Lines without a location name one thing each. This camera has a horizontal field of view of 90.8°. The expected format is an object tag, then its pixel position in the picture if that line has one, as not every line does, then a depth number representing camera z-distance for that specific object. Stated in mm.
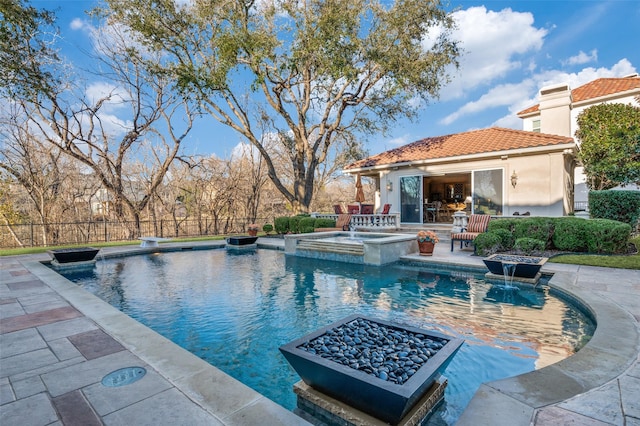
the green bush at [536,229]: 8352
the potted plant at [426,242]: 8391
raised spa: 8289
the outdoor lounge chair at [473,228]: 9148
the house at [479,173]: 11102
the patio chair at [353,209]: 14702
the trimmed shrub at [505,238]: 8273
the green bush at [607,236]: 7582
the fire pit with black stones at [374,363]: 1888
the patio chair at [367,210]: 14438
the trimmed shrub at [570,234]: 8023
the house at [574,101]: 14141
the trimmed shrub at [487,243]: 8109
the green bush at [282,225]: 15547
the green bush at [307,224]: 14328
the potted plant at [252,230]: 15148
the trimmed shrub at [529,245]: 7797
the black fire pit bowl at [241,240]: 12352
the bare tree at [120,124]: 15711
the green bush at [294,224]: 15027
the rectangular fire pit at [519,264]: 5836
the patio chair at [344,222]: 13853
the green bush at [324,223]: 14219
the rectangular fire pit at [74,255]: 8251
